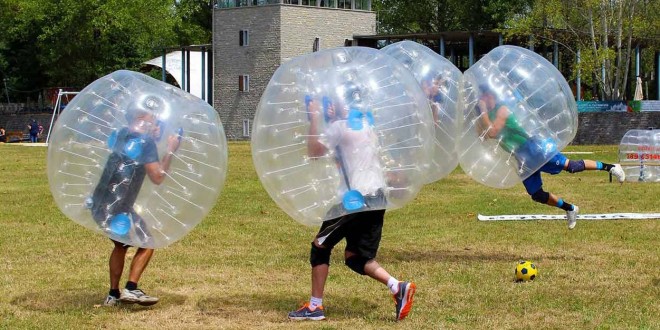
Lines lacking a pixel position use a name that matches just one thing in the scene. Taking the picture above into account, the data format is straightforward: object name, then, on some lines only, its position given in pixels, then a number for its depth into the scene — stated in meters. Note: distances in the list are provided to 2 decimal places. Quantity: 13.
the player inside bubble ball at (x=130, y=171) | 7.66
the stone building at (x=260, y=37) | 58.44
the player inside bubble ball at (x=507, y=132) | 9.99
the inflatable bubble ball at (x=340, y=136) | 7.44
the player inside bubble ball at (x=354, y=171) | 7.42
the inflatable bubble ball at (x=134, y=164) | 7.68
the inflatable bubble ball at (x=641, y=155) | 21.69
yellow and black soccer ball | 9.24
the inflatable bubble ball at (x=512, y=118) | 10.01
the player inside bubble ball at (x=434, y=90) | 10.20
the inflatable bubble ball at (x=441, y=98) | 10.18
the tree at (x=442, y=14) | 64.44
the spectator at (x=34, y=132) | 55.53
